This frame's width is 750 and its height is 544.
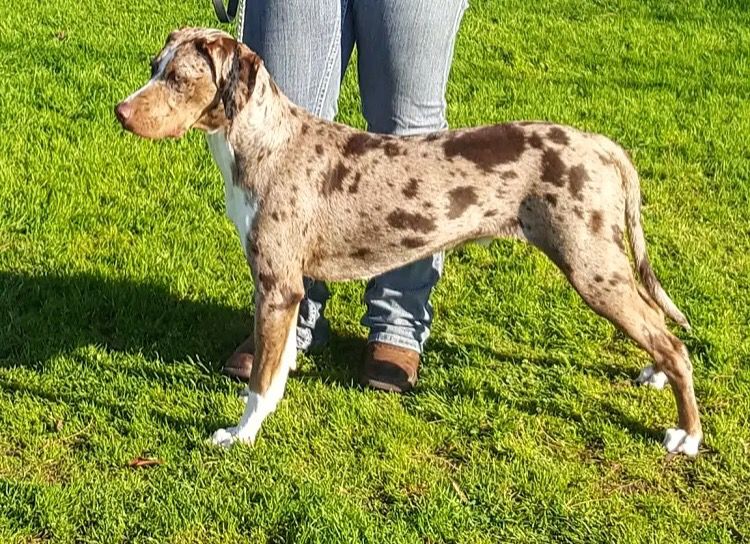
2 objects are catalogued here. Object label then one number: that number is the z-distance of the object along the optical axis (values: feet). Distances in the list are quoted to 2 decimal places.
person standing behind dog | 13.57
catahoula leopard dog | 12.67
